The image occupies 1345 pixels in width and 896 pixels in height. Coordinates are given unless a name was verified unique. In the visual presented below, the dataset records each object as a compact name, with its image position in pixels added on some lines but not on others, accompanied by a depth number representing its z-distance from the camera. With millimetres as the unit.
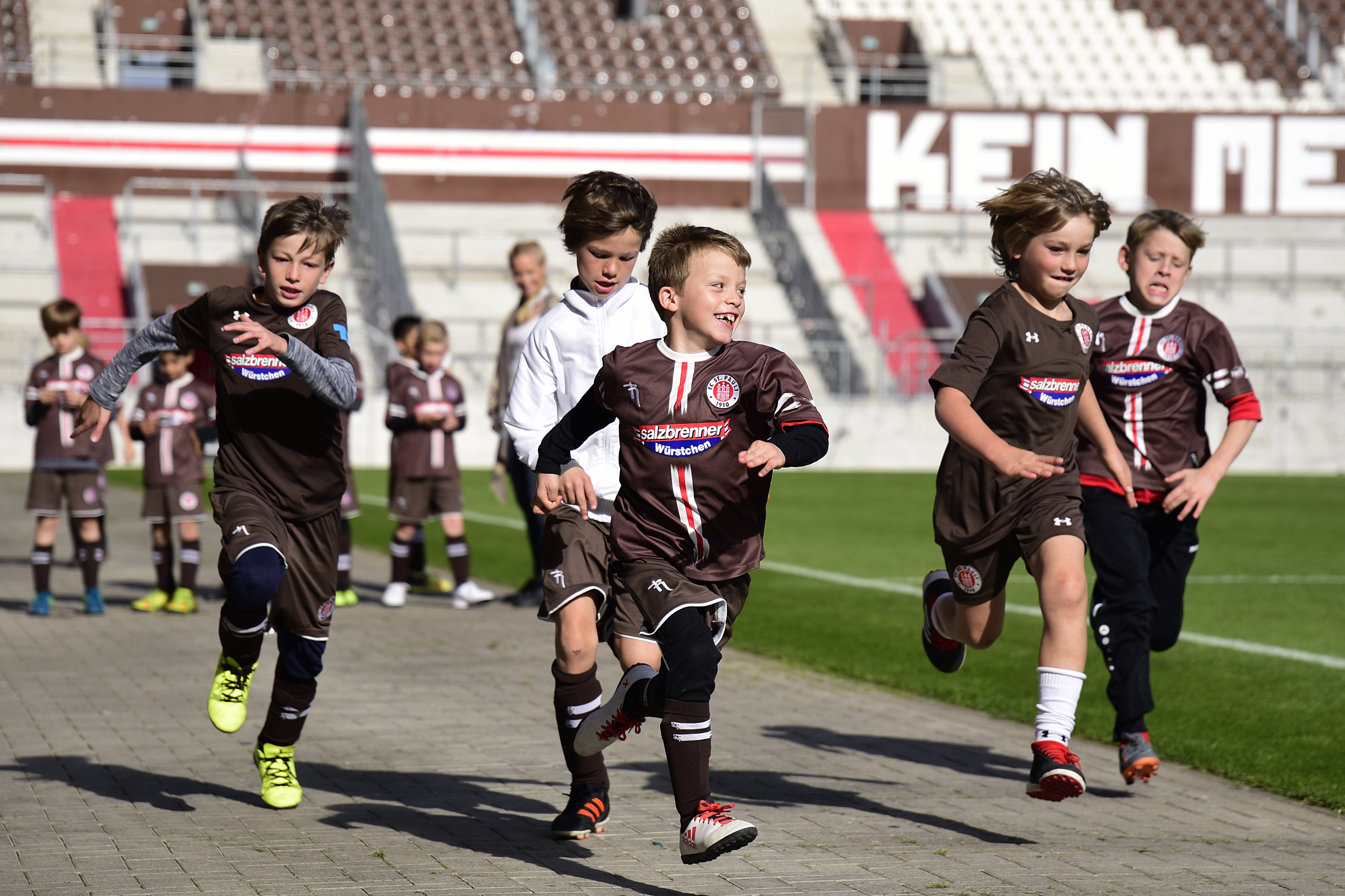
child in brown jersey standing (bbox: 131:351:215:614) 21375
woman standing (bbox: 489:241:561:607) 19266
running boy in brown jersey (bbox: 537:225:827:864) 9031
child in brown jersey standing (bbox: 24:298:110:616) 21031
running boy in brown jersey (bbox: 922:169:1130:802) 9992
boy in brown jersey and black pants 12055
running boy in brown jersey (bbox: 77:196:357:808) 10703
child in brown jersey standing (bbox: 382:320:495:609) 23016
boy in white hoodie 9719
